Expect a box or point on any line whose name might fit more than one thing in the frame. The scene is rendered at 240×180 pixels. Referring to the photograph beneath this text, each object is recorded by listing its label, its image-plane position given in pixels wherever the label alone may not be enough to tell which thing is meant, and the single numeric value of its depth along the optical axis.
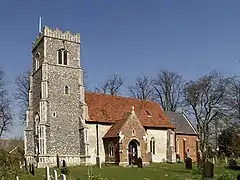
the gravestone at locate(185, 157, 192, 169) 34.84
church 37.84
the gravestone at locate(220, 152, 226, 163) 46.98
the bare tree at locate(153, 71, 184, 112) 62.67
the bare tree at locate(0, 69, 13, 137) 47.78
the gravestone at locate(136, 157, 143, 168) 36.63
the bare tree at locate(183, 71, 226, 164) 54.12
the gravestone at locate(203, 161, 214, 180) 13.51
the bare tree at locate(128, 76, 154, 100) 64.50
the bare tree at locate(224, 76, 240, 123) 45.56
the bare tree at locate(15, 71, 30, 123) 51.89
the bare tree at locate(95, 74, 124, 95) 62.99
